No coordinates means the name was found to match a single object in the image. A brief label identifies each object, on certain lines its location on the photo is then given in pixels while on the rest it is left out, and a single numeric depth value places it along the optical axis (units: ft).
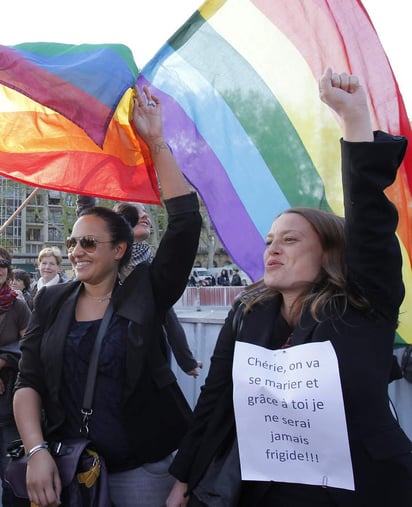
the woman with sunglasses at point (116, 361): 6.73
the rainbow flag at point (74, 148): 8.66
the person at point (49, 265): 20.47
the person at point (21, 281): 24.02
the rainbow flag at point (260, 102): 9.19
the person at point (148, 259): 10.98
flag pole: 10.02
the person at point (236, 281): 94.84
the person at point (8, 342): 11.28
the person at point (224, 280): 105.93
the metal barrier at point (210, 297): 39.91
